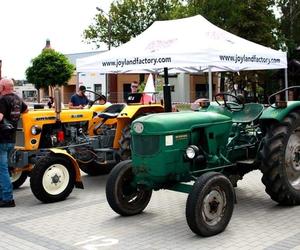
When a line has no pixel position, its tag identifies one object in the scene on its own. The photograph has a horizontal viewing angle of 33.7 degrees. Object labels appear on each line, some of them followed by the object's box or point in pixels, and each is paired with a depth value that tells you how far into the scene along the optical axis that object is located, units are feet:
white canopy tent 30.71
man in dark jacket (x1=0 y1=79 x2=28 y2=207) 20.75
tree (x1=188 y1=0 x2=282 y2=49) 85.35
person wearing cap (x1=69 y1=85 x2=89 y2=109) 33.98
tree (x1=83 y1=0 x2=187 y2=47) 130.72
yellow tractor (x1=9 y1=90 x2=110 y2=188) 23.30
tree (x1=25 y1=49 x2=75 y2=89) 128.98
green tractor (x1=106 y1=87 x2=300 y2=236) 16.37
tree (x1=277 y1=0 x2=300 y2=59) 116.47
